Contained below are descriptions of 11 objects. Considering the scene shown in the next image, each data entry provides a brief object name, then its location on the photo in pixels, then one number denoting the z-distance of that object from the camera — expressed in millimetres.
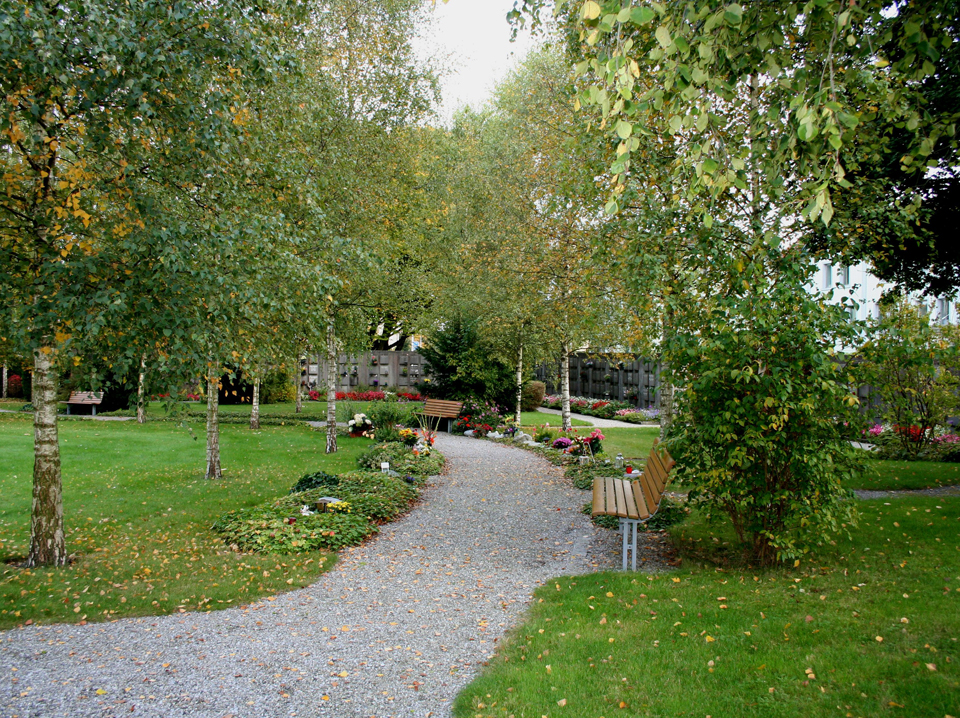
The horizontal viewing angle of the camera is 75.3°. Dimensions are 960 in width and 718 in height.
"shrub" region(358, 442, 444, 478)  10372
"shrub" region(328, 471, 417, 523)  7656
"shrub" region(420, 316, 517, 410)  17141
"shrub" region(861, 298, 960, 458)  11234
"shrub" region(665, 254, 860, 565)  4828
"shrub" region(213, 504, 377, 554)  6418
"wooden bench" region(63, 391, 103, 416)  18648
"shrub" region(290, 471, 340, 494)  8398
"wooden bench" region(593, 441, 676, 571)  5750
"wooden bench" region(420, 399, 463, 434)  16844
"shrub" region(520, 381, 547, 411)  23547
